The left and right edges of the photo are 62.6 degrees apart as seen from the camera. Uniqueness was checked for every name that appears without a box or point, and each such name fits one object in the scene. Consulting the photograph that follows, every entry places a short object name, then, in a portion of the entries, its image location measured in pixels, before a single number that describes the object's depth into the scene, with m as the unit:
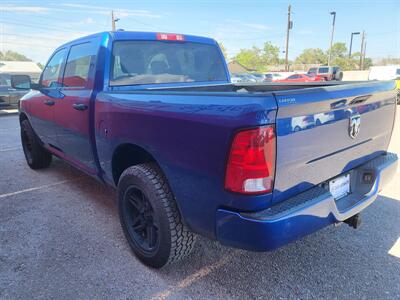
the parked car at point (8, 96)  12.36
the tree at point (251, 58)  90.94
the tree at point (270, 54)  91.38
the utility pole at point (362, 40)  63.99
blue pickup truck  1.78
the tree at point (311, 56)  98.69
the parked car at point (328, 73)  28.33
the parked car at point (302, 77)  25.90
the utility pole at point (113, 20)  36.00
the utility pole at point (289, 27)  36.47
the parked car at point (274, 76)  30.91
